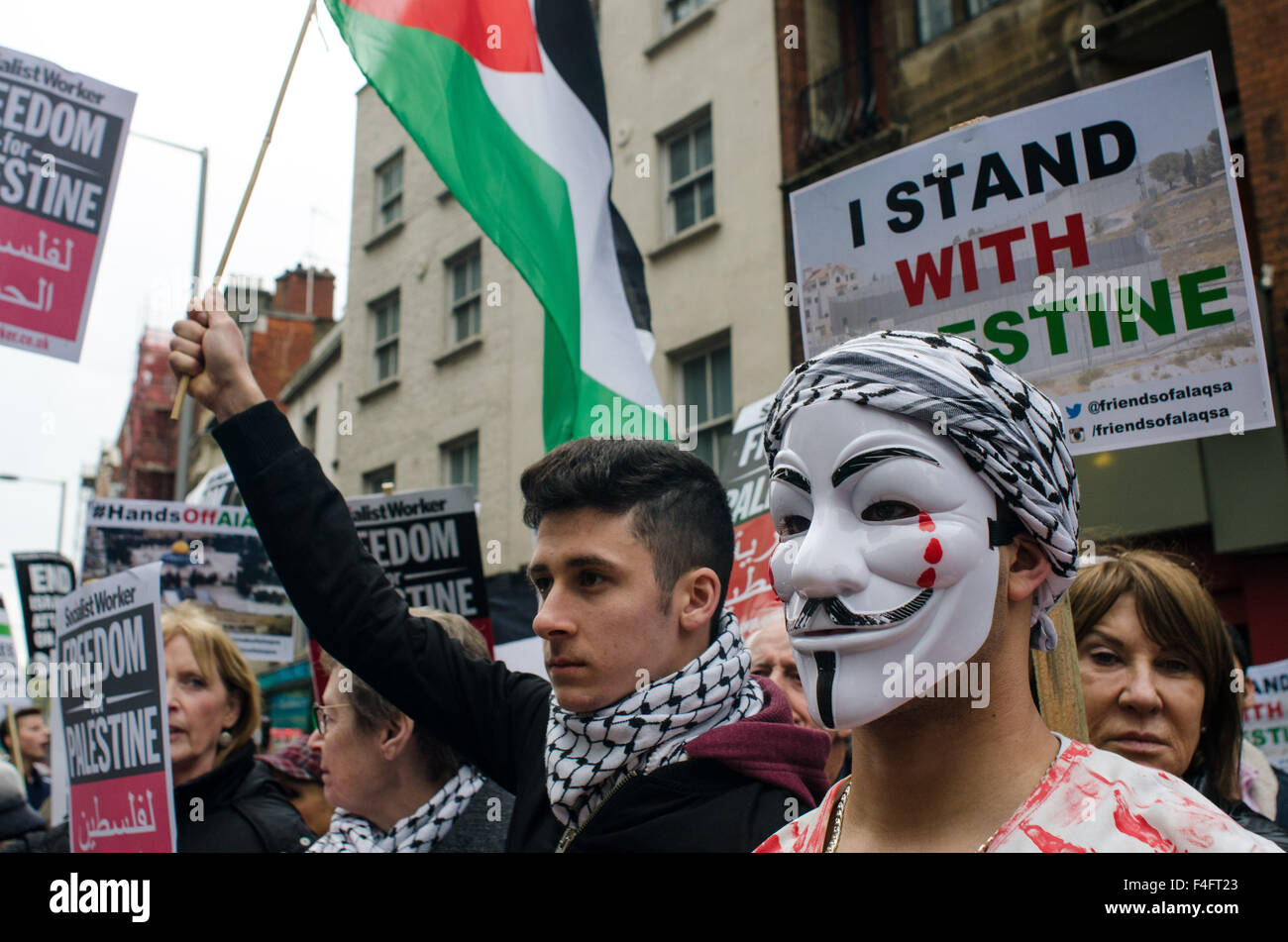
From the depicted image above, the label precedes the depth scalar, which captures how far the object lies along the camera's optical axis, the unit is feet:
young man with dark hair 6.85
